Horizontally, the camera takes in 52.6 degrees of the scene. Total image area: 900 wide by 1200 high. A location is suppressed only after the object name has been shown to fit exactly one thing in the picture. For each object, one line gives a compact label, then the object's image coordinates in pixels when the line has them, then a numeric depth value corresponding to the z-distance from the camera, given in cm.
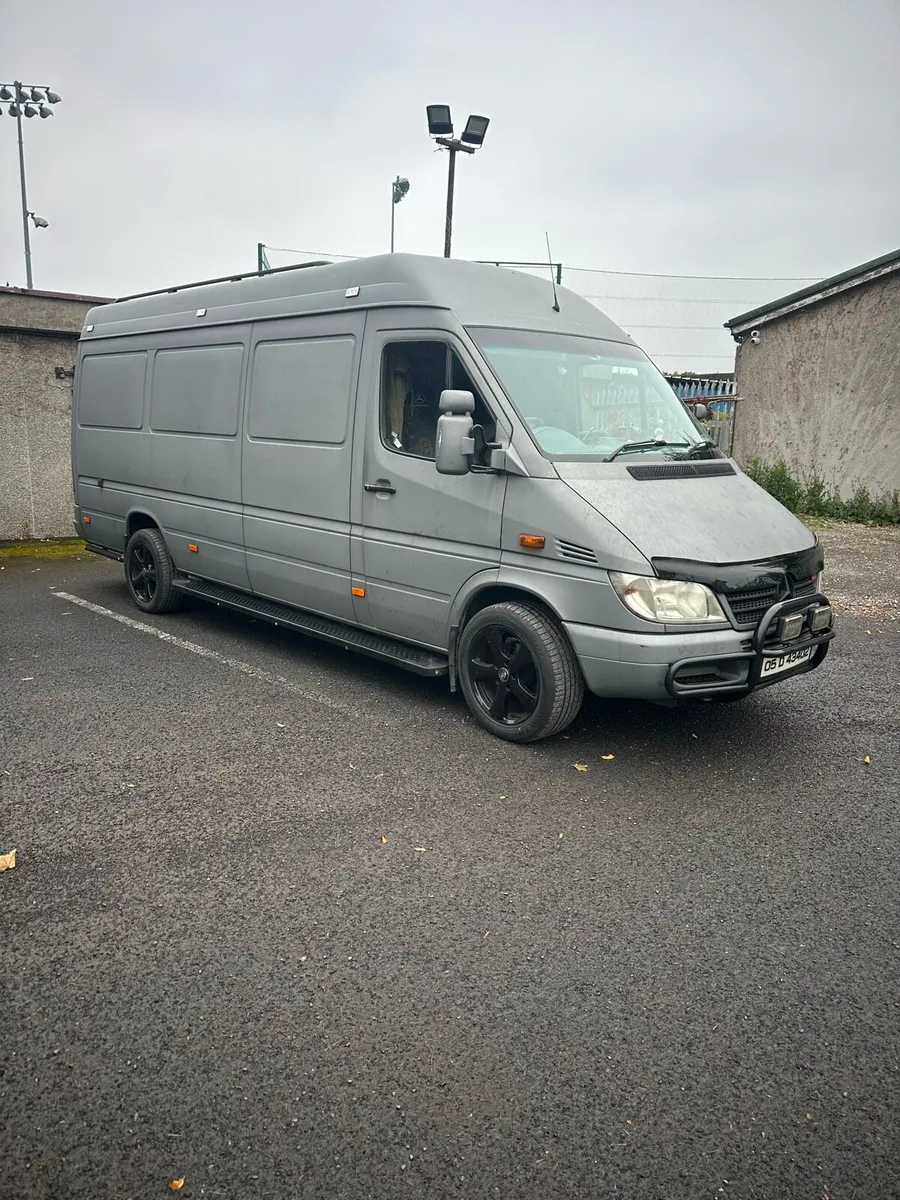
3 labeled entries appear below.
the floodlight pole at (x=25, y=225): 3234
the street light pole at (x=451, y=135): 1303
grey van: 450
